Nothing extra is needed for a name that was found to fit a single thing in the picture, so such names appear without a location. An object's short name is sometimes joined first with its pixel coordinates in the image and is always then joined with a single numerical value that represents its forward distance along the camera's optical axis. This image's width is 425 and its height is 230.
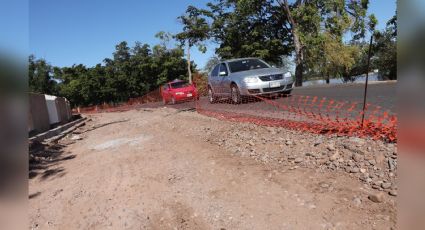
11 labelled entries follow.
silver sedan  12.47
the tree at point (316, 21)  33.94
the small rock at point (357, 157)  5.71
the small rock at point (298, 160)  6.29
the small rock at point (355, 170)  5.52
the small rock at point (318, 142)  6.67
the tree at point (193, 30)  40.50
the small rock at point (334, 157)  5.97
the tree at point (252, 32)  37.28
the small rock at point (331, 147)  6.26
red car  24.78
